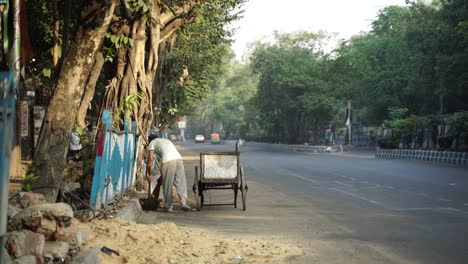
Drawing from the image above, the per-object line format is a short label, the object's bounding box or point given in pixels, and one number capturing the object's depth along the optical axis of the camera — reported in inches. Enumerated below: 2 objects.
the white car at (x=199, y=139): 4098.2
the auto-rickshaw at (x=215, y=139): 3838.6
